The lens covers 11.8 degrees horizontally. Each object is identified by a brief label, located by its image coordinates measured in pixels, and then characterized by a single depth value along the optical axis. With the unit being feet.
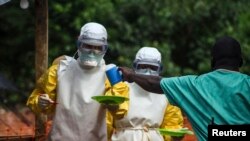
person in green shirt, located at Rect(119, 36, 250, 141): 30.49
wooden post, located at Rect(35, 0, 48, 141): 42.57
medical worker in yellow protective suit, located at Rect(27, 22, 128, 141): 37.90
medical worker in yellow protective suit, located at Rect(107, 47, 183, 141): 41.32
